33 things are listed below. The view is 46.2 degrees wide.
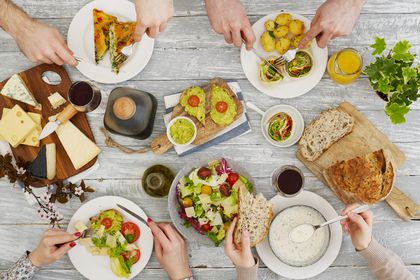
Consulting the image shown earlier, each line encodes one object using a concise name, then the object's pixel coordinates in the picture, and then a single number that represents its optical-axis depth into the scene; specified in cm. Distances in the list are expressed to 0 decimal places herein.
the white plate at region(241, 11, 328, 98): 243
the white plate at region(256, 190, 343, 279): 241
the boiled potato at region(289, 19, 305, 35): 238
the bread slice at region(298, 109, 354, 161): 241
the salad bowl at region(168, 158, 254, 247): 242
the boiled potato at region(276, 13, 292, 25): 240
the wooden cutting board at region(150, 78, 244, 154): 246
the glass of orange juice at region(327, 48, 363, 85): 240
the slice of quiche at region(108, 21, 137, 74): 244
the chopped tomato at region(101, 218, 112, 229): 248
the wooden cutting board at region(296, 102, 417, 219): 243
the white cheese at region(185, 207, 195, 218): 242
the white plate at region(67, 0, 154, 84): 248
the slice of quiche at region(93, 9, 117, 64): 248
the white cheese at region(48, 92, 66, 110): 251
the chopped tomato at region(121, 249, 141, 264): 247
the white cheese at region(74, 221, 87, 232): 248
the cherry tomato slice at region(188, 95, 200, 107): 244
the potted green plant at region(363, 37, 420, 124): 217
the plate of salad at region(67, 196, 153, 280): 246
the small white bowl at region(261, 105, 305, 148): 245
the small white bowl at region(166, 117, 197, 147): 243
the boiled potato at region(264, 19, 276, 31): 242
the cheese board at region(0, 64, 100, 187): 250
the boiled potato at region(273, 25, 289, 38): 241
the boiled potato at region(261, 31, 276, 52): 242
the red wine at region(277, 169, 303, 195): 239
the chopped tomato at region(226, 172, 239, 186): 242
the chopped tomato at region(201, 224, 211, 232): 242
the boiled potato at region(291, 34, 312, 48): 241
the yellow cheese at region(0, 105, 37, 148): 248
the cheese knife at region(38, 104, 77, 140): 248
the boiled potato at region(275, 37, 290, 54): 241
